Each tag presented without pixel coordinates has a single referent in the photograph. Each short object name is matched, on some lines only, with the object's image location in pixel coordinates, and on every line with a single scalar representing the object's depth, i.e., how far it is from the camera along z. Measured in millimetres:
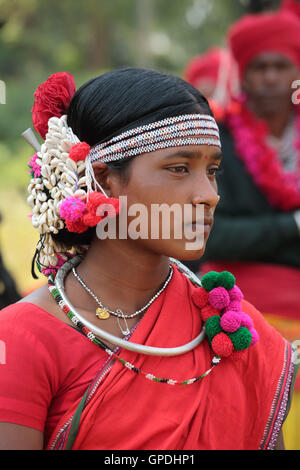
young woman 3095
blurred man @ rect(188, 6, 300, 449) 3717
